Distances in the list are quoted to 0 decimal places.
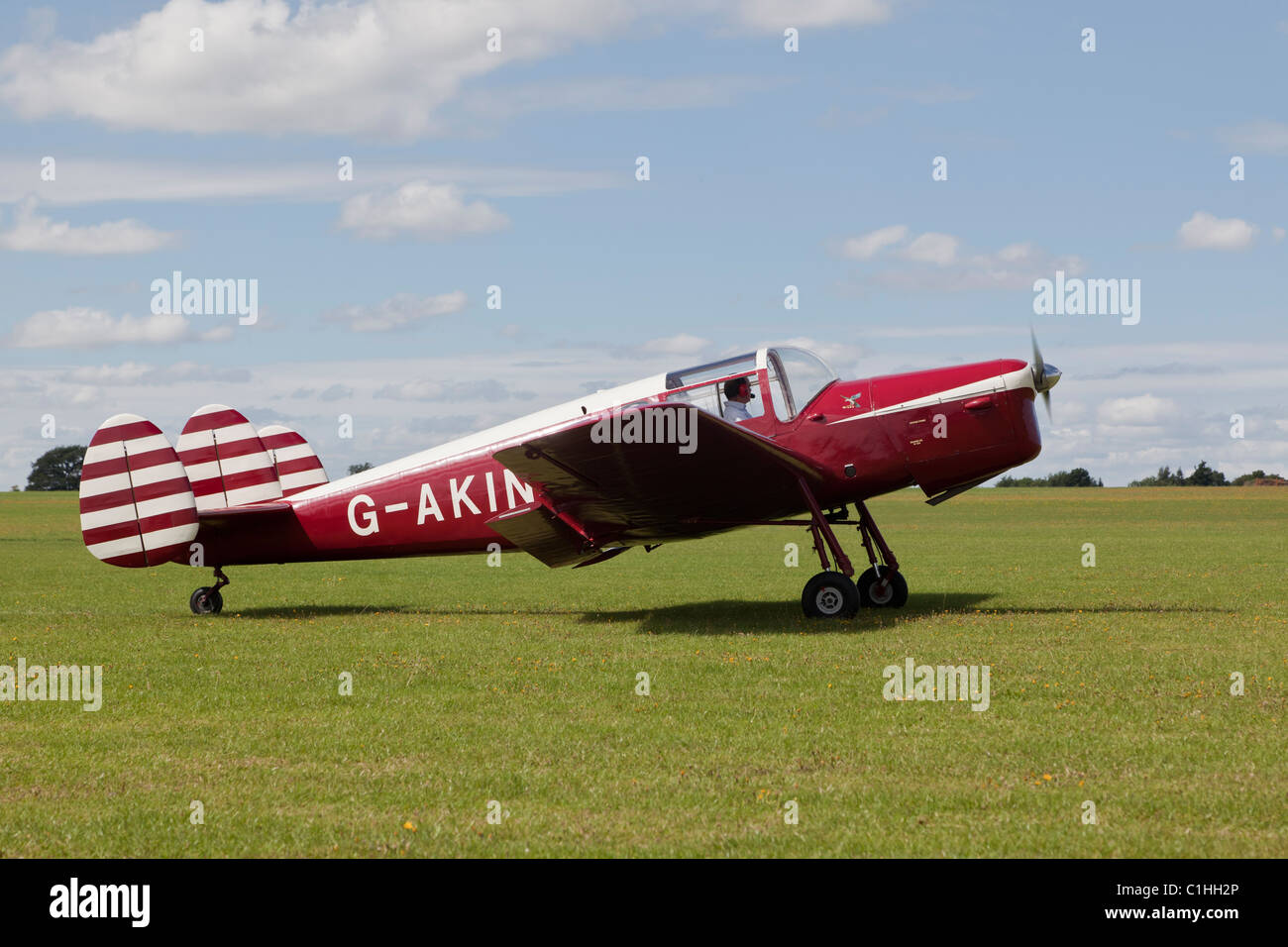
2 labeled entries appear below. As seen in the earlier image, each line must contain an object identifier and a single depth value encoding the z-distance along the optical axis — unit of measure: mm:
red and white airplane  12070
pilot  12977
